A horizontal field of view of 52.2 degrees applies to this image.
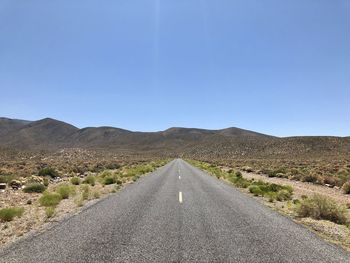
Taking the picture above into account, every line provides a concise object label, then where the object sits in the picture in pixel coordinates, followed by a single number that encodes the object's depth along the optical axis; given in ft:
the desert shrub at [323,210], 45.01
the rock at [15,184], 79.25
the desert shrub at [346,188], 81.00
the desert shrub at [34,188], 72.08
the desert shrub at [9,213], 42.60
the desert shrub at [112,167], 179.03
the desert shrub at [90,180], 93.42
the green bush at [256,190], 73.10
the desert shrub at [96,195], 64.34
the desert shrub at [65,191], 64.02
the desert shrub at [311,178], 109.34
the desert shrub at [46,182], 85.71
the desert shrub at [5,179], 84.04
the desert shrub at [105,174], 112.16
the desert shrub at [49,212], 44.04
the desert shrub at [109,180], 94.02
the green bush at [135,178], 107.00
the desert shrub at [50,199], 54.03
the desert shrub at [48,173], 113.57
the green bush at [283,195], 65.82
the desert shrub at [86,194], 62.30
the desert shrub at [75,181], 91.91
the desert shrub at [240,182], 90.37
